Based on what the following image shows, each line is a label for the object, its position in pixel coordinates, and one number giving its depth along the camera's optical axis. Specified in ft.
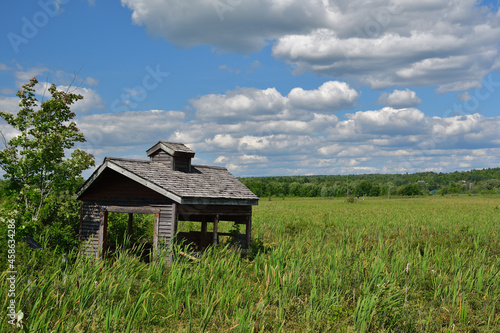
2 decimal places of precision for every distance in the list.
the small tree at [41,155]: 46.19
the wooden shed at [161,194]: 43.93
